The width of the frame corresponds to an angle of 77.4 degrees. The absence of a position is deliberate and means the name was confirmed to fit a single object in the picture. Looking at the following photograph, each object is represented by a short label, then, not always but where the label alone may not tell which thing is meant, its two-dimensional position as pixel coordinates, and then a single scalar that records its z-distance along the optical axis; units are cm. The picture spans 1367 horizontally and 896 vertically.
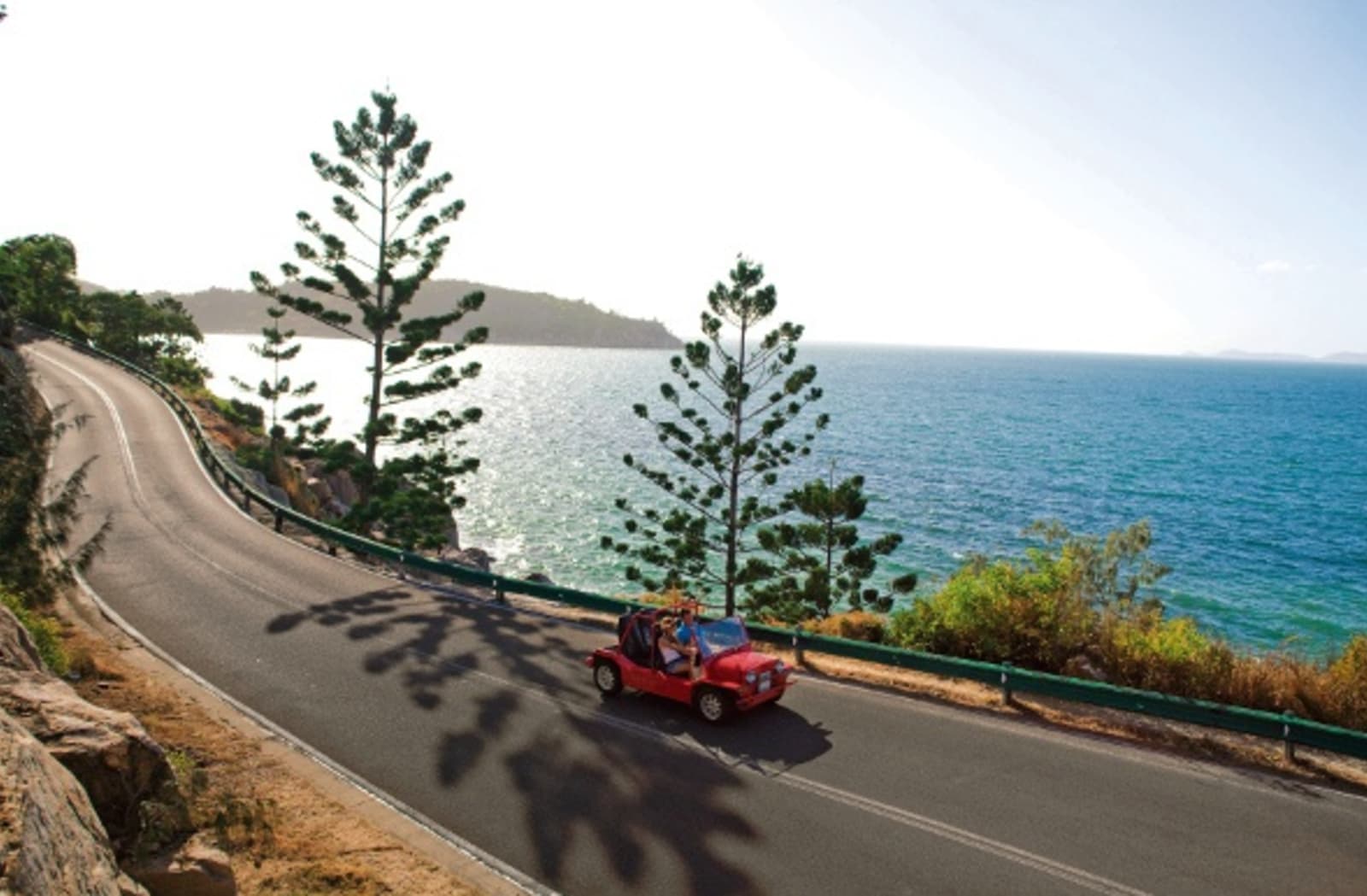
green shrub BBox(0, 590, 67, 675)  1251
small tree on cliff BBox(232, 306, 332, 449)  5306
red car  1313
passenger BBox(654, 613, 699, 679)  1384
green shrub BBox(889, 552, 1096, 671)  1611
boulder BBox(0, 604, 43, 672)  884
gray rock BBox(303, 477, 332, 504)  4469
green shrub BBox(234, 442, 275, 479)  3762
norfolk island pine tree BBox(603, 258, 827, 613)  3005
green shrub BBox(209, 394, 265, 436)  5362
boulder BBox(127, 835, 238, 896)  732
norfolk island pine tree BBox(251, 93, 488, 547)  3606
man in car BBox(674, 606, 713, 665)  1376
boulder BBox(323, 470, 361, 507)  4803
